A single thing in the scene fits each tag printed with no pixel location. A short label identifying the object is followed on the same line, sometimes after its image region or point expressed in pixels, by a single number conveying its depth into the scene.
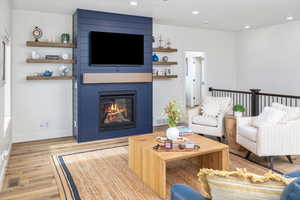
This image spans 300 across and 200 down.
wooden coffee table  2.58
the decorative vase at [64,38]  4.76
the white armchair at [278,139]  3.24
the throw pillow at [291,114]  3.46
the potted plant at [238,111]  4.34
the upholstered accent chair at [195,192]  0.93
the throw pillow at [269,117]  3.48
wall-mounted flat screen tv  4.69
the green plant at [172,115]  3.01
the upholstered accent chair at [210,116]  4.48
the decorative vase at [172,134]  3.02
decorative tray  2.77
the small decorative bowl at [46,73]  4.68
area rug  2.63
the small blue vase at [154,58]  5.82
